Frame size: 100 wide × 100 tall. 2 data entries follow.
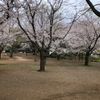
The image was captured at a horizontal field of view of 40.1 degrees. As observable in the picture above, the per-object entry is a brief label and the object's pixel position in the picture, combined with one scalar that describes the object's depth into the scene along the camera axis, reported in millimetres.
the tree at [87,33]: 17257
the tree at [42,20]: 10562
